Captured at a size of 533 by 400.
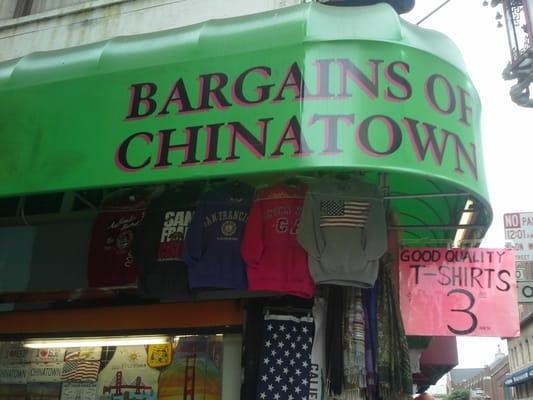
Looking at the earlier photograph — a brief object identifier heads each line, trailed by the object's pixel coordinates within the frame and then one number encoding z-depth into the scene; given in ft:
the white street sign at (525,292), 22.38
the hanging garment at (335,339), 13.87
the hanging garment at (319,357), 13.97
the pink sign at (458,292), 15.69
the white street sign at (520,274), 23.65
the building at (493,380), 213.36
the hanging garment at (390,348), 14.01
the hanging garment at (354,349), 13.69
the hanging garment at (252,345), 14.28
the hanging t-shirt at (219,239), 14.35
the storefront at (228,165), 11.63
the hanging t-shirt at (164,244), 15.11
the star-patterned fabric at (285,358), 13.58
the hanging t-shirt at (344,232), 13.57
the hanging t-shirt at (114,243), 16.29
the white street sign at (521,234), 23.41
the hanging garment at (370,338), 13.82
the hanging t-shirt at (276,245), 13.93
